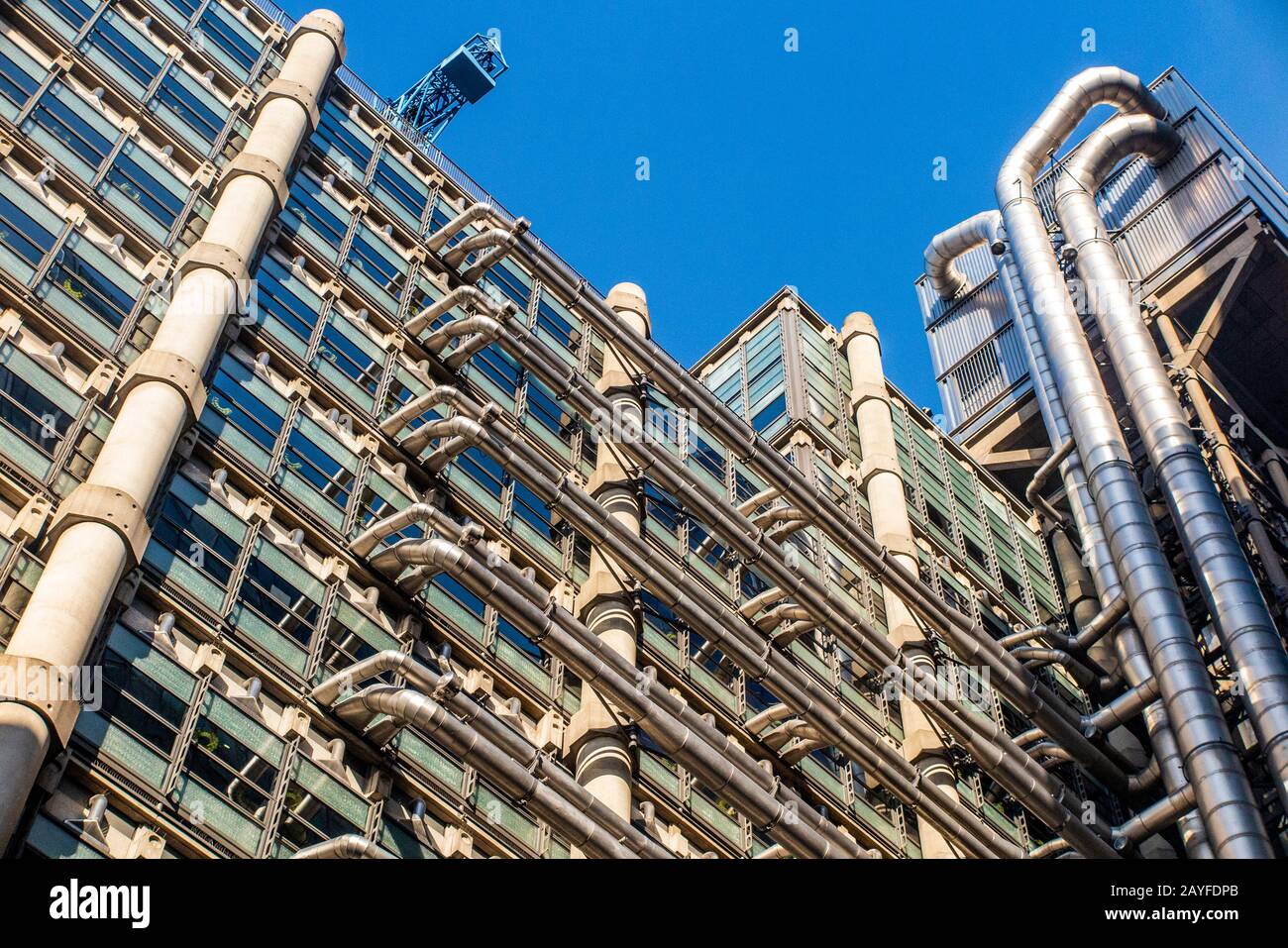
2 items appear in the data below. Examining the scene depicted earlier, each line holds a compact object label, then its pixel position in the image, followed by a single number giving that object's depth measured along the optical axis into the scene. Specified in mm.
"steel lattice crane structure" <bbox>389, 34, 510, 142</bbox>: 105188
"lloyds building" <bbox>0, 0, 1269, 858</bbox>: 31062
